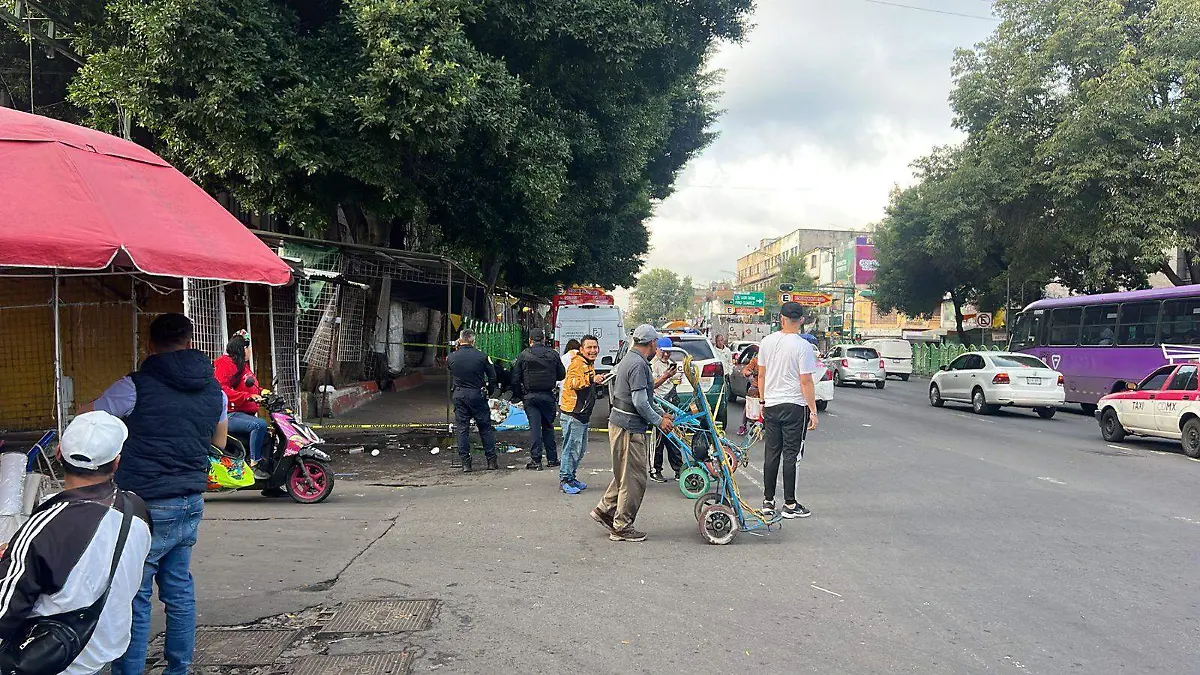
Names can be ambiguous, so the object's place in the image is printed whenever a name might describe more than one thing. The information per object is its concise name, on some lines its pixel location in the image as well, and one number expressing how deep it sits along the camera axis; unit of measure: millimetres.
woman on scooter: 8094
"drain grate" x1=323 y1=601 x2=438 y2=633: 4699
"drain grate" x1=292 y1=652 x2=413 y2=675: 4088
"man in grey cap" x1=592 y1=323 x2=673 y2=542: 6641
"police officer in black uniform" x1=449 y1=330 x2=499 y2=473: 10164
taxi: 12383
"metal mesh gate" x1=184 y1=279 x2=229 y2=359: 11008
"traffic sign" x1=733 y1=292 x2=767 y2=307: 68000
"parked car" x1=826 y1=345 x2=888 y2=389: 28797
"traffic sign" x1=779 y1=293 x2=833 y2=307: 56969
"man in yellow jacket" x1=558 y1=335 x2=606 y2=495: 9055
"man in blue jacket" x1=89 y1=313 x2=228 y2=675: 3654
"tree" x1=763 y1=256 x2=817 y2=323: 80500
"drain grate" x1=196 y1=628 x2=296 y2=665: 4270
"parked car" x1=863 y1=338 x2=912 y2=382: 37312
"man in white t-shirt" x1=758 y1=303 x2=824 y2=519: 7129
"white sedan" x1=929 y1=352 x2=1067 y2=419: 17906
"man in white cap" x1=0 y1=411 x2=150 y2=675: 2623
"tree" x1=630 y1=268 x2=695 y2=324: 138750
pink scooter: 8281
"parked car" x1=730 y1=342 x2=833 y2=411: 17453
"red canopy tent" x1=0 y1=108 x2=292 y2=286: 3307
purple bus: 17422
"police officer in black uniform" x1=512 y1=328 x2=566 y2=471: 10312
